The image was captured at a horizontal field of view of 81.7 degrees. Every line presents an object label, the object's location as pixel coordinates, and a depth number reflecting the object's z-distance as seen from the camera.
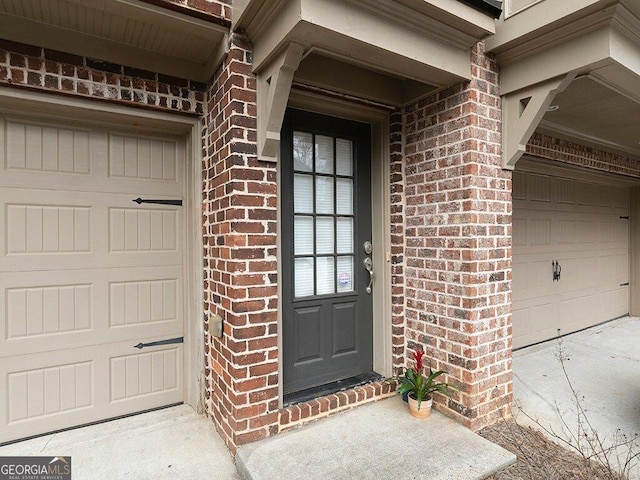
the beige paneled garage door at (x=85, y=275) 2.13
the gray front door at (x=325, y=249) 2.48
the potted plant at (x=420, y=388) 2.33
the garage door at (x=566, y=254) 3.91
